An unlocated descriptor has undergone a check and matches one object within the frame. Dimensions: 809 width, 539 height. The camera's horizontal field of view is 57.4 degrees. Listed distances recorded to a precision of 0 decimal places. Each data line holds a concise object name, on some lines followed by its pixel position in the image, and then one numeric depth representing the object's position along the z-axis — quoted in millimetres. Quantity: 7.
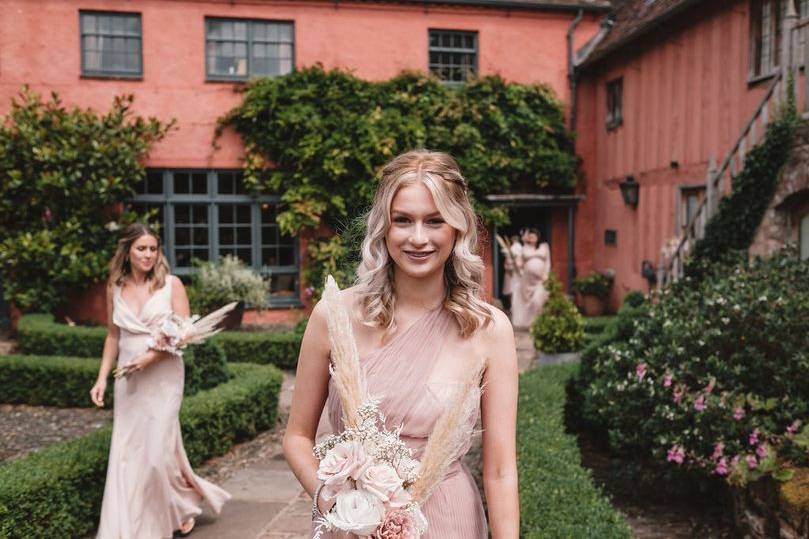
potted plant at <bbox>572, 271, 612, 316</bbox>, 16125
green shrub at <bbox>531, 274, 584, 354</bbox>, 9742
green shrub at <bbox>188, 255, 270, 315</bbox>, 14305
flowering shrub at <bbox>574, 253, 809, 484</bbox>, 5012
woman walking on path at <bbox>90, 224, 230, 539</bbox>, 4887
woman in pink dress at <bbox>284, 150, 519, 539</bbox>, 2248
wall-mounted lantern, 14977
